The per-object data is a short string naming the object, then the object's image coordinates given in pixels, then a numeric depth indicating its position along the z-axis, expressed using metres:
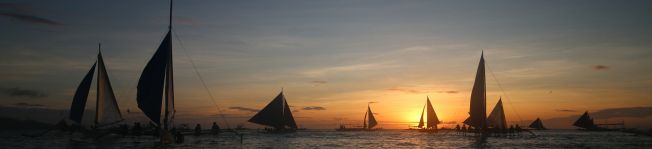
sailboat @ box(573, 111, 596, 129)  154.12
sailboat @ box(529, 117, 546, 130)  179.09
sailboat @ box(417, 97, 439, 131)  123.99
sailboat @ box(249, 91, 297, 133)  104.00
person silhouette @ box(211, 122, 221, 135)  95.59
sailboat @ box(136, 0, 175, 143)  38.12
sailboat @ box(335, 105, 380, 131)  174.60
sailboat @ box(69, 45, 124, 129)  55.31
